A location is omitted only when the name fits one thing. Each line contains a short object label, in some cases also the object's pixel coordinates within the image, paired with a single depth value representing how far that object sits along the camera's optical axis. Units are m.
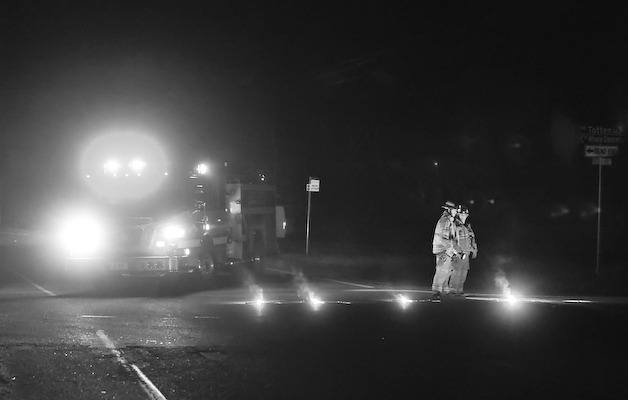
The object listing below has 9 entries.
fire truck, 16.33
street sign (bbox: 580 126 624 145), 18.09
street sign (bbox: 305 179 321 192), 25.80
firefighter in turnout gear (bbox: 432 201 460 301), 14.59
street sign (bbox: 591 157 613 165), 18.23
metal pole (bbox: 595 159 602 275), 18.53
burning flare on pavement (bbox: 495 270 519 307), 14.70
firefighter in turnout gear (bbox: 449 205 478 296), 14.78
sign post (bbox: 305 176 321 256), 25.75
